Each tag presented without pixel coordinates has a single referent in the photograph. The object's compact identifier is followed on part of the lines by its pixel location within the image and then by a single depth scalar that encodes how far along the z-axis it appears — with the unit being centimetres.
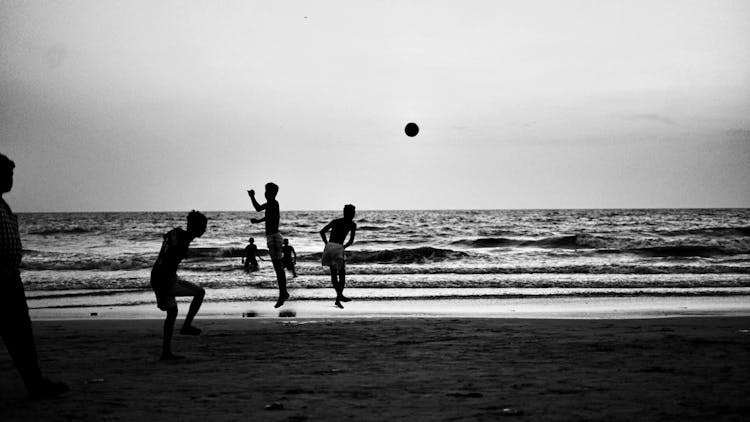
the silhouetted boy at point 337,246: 1368
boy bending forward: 808
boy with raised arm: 1267
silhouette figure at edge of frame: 597
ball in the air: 2350
